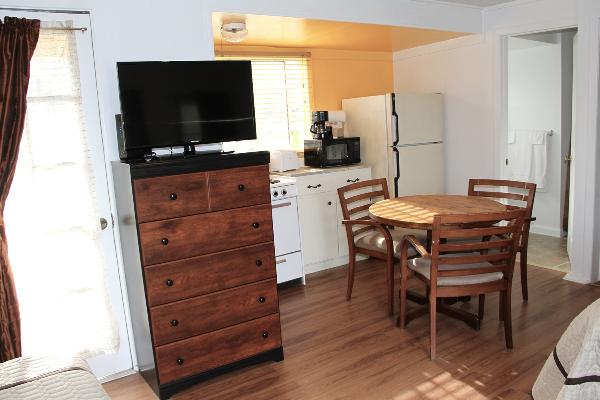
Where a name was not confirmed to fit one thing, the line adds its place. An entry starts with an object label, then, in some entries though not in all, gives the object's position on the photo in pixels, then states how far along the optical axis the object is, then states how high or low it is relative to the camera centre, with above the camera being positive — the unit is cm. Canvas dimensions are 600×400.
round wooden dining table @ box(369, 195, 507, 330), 308 -57
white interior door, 258 -32
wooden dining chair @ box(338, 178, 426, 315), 355 -84
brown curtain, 239 +15
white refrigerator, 476 -9
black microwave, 472 -19
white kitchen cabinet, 449 -79
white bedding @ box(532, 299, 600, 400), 178 -97
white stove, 418 -82
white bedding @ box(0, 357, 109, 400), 160 -81
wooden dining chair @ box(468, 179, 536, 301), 356 -59
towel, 545 -40
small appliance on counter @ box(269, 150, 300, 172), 460 -24
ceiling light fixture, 349 +78
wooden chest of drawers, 255 -68
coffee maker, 478 +6
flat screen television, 265 +21
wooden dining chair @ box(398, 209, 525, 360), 271 -85
